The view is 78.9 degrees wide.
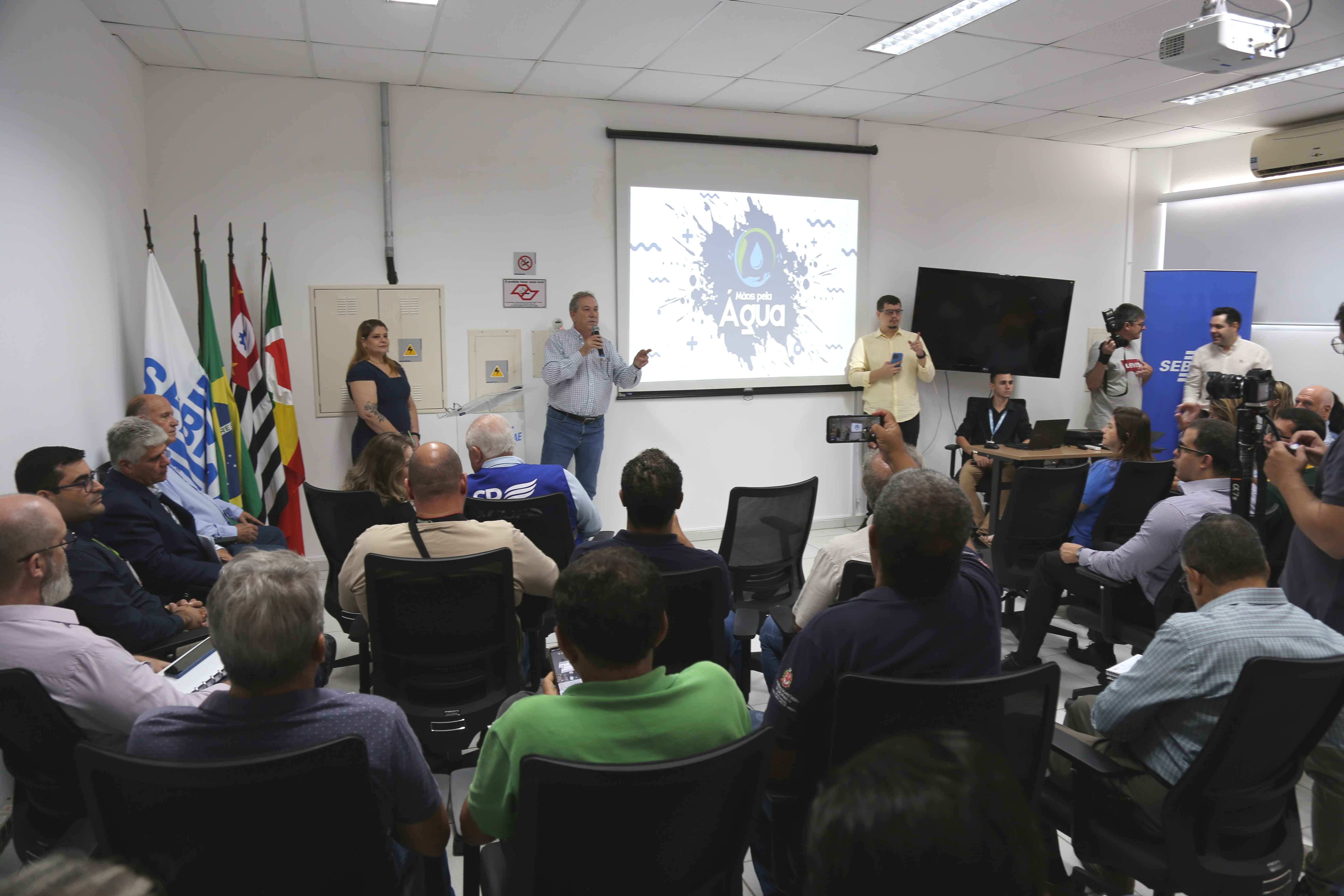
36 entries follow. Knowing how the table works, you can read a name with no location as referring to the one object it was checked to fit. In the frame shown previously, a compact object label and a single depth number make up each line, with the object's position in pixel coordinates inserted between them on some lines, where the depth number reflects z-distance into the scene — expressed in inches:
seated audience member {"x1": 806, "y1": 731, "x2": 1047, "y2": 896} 26.2
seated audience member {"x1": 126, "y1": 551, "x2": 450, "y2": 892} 51.2
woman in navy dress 200.4
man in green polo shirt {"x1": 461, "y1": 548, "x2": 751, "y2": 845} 51.6
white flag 163.6
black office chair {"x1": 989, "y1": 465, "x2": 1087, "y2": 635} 140.5
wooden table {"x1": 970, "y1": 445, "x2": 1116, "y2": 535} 207.3
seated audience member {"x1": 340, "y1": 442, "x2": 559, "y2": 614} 96.9
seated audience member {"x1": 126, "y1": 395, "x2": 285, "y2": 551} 145.9
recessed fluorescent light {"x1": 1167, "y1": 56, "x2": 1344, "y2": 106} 198.4
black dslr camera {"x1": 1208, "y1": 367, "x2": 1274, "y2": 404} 113.3
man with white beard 66.9
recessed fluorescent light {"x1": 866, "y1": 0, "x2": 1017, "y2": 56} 159.6
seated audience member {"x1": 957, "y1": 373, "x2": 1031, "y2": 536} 250.2
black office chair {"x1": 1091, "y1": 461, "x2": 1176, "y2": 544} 138.6
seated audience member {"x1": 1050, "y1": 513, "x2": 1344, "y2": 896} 66.9
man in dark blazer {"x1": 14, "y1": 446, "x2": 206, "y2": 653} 90.6
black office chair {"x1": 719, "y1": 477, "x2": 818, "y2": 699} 125.0
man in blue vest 128.6
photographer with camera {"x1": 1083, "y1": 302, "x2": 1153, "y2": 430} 261.0
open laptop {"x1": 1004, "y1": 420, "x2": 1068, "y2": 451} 223.8
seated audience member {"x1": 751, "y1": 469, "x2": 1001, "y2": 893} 63.9
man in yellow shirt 252.7
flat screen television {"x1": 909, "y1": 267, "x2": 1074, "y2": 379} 259.6
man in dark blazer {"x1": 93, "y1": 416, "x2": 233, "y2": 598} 112.6
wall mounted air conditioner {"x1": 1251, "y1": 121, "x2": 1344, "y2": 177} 239.1
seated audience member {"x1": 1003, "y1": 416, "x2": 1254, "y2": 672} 115.1
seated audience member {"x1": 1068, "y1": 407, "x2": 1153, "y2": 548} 143.3
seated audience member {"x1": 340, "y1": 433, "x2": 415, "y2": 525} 129.3
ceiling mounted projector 124.8
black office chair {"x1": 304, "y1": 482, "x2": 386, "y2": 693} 123.9
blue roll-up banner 267.6
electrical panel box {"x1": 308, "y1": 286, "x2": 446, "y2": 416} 208.2
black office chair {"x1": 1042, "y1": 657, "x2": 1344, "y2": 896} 62.1
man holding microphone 215.9
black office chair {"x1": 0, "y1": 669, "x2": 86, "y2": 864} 61.0
